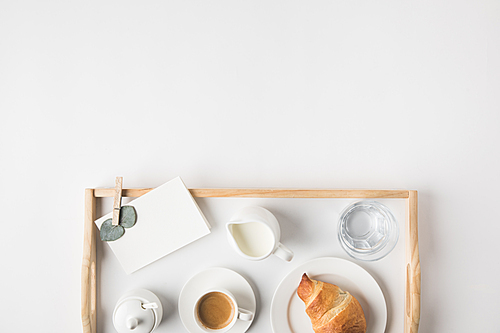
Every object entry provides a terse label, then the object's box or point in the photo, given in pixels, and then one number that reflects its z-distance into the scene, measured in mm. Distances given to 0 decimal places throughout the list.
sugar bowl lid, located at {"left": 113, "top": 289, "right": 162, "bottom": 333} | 837
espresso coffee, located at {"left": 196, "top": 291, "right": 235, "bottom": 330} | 885
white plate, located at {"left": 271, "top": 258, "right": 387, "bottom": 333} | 899
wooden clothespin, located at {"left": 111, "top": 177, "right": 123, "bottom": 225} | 889
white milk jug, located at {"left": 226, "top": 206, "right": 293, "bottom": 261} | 819
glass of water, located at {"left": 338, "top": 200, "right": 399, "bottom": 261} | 880
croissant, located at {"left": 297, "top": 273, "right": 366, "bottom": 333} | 823
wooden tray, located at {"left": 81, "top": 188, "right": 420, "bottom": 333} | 885
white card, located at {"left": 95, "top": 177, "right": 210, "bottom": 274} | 895
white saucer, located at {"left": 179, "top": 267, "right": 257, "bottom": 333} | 908
